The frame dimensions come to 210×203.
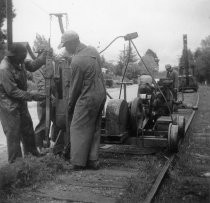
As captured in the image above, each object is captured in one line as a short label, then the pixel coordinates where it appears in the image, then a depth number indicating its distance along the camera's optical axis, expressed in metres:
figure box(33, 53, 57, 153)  8.20
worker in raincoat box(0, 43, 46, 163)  6.53
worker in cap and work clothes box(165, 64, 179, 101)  16.47
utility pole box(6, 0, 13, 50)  6.83
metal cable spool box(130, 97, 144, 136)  7.89
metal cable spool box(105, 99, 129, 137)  7.22
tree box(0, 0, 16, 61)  32.53
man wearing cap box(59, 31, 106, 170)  6.49
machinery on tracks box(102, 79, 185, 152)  7.25
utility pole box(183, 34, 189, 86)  33.85
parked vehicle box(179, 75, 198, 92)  35.27
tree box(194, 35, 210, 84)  42.83
